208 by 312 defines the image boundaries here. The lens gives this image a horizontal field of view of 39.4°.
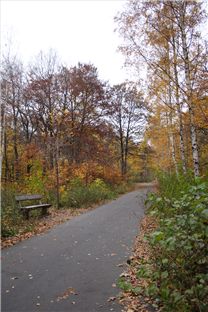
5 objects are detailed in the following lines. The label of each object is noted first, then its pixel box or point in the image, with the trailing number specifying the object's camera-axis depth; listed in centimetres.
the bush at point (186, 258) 261
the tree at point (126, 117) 3050
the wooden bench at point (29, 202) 937
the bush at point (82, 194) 1306
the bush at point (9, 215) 776
